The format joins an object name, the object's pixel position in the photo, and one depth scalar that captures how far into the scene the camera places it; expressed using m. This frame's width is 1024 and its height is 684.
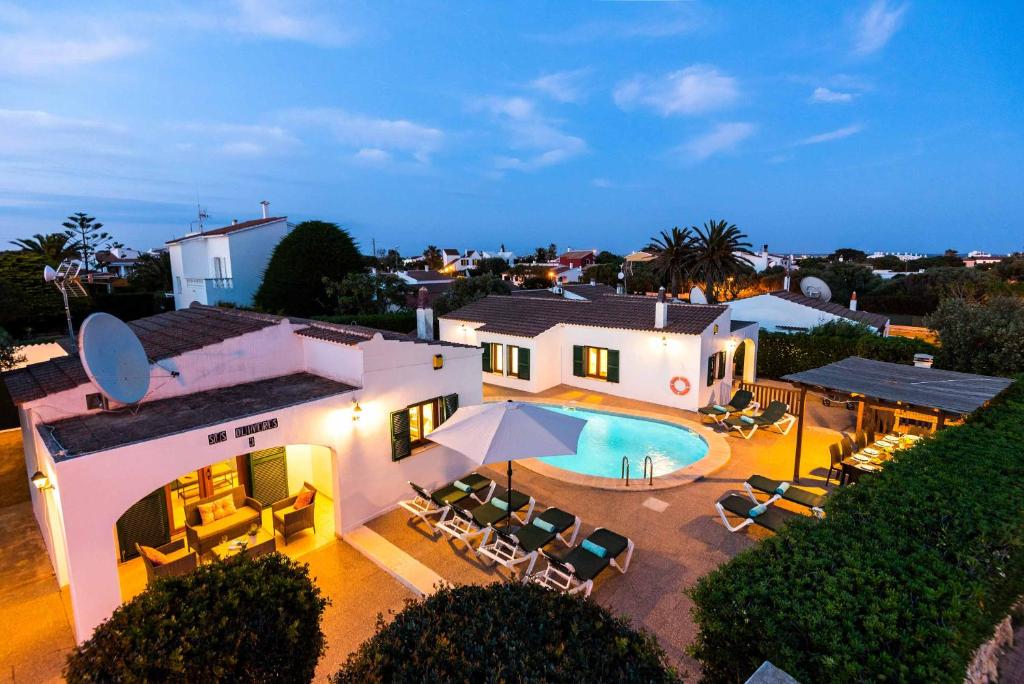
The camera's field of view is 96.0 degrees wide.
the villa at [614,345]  17.36
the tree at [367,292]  28.69
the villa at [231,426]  6.22
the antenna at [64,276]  8.83
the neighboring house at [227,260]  30.77
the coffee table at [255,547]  7.97
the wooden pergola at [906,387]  9.19
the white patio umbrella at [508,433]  7.82
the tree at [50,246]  38.83
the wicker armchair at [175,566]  7.11
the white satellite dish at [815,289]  31.28
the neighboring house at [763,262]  69.62
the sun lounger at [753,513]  8.62
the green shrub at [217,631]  3.80
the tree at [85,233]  57.03
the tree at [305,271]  29.55
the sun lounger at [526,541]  7.71
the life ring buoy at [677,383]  17.30
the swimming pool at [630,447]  13.70
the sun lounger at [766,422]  14.66
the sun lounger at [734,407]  15.71
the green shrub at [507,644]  3.21
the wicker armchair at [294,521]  8.78
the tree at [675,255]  36.44
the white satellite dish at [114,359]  6.94
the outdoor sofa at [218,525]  8.20
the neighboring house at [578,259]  105.51
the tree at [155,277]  42.50
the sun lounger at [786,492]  9.08
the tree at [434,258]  101.19
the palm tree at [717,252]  34.88
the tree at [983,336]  14.90
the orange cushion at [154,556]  7.31
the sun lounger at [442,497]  9.30
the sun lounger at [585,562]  7.09
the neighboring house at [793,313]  23.27
